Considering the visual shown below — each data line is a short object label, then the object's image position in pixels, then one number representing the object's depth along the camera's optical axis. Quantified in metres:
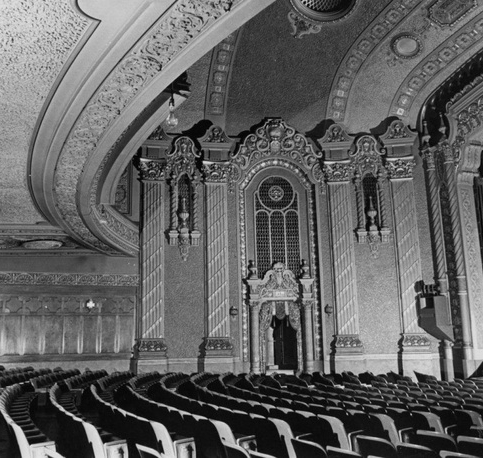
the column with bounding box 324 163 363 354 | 15.24
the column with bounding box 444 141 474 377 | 14.31
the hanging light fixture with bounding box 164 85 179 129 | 9.41
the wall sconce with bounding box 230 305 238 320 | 15.27
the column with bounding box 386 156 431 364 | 15.09
